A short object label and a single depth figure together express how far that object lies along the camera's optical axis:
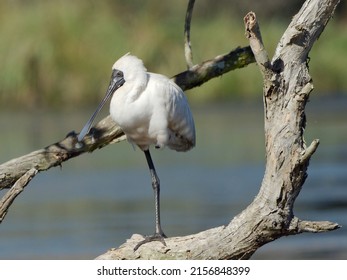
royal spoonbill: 18.22
